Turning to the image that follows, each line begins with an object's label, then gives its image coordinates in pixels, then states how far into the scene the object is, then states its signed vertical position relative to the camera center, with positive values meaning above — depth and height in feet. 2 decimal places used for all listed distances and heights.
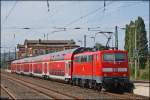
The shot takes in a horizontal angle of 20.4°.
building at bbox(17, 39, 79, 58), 490.32 +8.71
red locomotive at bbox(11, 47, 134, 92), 93.81 -3.68
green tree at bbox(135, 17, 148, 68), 293.43 +11.63
